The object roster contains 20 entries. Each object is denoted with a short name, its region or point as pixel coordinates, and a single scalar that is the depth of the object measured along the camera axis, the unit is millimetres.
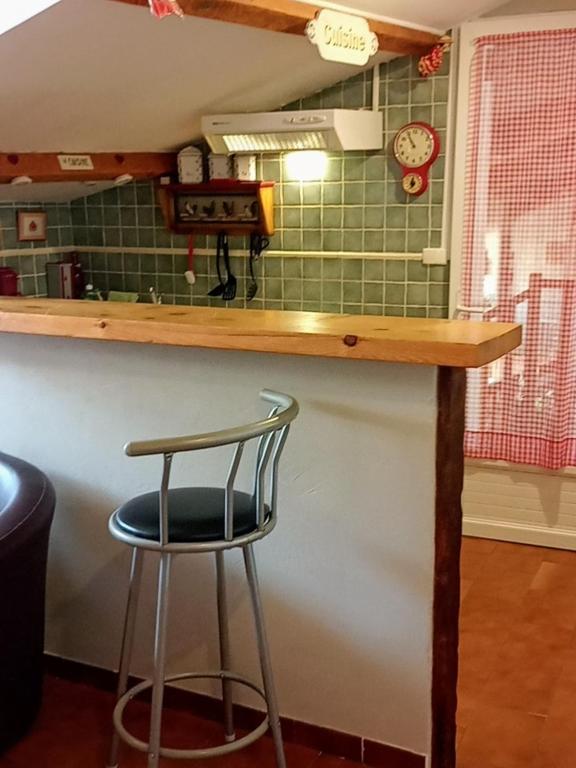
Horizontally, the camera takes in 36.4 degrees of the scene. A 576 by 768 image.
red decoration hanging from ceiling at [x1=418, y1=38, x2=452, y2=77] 3760
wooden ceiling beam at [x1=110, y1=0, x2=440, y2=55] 2608
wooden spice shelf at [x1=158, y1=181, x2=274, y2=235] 4234
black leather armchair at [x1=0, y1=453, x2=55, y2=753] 2205
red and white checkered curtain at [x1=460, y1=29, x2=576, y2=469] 3646
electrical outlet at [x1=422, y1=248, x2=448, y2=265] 3965
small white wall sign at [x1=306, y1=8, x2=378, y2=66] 3014
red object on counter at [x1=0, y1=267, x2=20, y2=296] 4199
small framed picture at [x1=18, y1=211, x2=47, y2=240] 4422
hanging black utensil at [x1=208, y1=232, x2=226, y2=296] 4457
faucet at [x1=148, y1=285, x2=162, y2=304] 4680
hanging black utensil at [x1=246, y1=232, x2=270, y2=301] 4359
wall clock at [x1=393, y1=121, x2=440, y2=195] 3865
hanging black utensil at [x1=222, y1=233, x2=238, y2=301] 4453
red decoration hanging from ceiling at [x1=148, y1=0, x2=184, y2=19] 2350
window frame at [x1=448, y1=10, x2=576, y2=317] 3605
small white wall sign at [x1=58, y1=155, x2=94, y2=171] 3867
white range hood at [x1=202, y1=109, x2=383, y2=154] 3803
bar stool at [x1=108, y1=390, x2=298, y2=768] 1864
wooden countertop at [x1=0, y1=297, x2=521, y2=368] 1964
